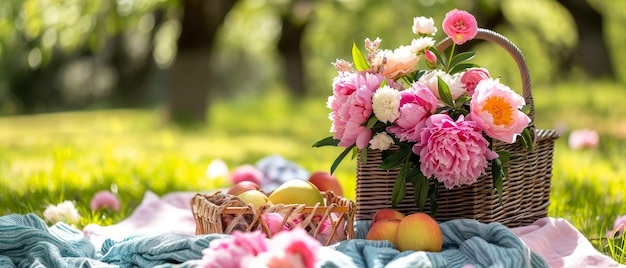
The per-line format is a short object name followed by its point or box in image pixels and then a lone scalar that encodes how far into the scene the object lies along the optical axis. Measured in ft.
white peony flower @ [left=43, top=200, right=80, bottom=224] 12.97
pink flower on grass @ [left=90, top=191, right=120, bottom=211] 14.34
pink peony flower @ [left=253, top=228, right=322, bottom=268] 7.01
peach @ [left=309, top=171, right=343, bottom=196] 12.61
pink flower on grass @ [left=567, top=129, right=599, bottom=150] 20.36
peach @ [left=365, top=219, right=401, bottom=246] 9.64
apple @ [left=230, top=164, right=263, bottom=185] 16.16
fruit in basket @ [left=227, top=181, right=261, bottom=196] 11.30
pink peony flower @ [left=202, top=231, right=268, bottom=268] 7.35
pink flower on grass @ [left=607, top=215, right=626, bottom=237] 11.15
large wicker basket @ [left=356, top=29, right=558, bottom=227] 10.50
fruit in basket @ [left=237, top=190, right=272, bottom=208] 10.28
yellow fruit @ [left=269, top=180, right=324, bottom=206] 10.40
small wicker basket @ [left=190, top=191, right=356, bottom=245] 9.55
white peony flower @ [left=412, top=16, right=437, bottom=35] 10.75
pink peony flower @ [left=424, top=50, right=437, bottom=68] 10.75
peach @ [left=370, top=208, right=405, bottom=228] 10.25
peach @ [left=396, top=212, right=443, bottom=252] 9.23
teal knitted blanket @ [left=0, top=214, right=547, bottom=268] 8.62
